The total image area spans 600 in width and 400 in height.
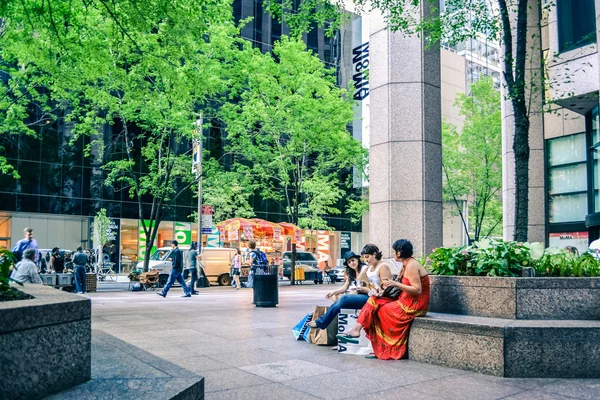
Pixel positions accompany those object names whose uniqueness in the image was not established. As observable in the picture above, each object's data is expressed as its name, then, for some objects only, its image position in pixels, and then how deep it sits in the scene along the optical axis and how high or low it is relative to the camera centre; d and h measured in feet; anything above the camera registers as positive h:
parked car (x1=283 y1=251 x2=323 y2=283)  100.68 -5.69
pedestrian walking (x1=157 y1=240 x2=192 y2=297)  59.41 -3.79
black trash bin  48.55 -4.96
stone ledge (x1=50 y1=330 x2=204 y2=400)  11.73 -3.42
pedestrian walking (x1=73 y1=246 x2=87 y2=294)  64.80 -4.54
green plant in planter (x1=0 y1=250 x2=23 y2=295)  13.47 -0.93
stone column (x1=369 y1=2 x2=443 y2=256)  44.96 +7.04
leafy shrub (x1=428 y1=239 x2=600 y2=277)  23.79 -1.19
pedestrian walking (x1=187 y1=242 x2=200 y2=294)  64.13 -3.78
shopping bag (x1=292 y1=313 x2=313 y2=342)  29.01 -4.99
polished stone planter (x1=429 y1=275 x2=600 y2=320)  22.43 -2.60
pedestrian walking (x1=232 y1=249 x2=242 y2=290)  80.74 -4.76
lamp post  81.97 +10.49
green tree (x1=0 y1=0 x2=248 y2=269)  39.14 +15.38
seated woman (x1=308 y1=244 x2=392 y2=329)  26.71 -2.65
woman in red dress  23.36 -3.28
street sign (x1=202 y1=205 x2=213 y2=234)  85.71 +1.79
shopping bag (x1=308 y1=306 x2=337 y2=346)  27.50 -5.01
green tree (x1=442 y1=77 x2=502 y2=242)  115.96 +17.48
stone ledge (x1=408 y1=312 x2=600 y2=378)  20.11 -4.18
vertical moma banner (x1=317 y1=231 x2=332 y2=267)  145.69 -2.78
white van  88.08 -4.45
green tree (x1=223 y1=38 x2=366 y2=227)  96.94 +19.49
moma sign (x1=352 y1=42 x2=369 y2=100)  116.37 +35.17
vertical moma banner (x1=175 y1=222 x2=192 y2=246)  125.59 -0.29
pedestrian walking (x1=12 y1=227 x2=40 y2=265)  52.85 -1.22
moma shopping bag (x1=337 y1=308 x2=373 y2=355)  25.20 -4.68
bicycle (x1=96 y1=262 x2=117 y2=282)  98.79 -7.66
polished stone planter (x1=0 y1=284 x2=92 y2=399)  10.75 -2.35
